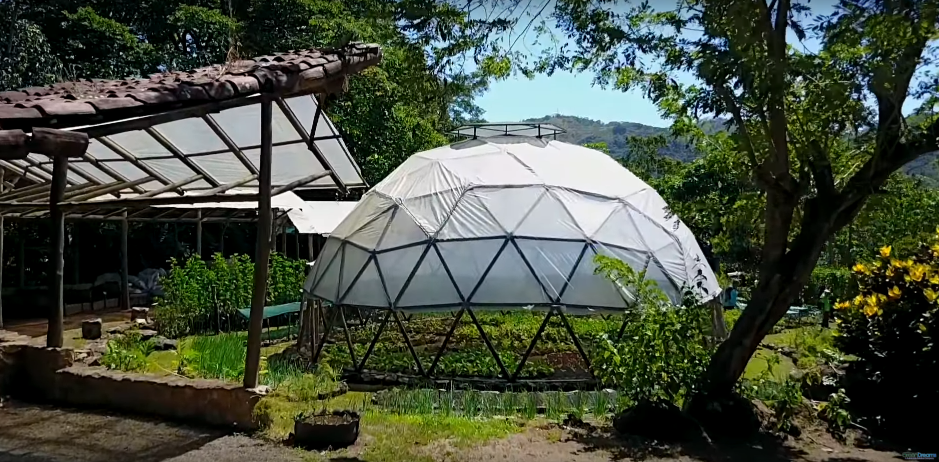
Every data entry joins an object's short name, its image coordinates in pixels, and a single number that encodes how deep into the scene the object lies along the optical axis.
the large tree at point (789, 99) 5.42
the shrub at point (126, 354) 7.84
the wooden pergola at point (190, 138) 5.38
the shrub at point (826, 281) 19.12
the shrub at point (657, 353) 6.46
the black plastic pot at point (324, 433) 6.10
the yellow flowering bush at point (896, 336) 6.77
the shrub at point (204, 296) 13.12
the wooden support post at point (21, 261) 16.55
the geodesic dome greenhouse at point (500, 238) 9.27
